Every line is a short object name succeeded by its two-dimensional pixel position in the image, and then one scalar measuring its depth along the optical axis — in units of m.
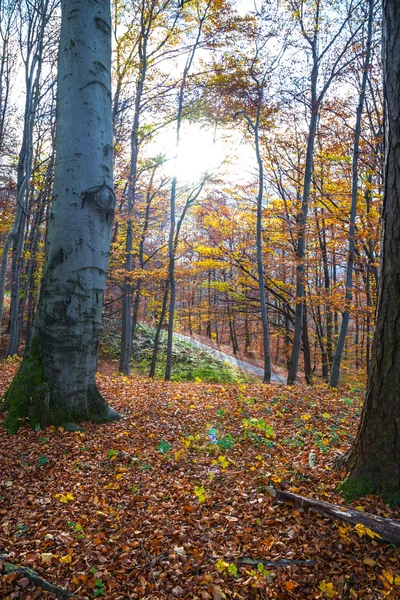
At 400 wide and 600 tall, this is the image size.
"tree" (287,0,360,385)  9.30
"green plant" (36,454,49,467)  3.07
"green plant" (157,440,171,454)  3.48
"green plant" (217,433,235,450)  3.60
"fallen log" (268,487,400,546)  2.18
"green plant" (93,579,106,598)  1.88
